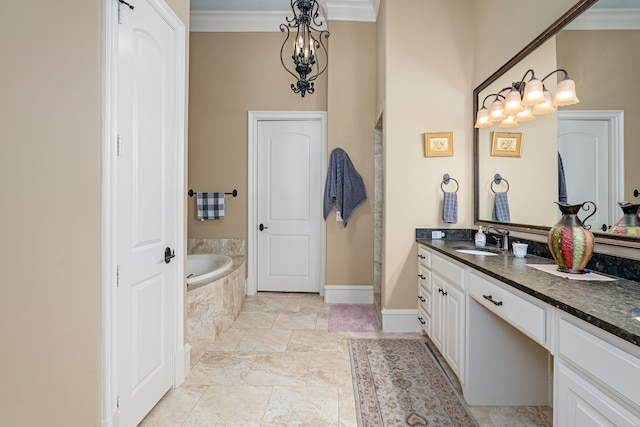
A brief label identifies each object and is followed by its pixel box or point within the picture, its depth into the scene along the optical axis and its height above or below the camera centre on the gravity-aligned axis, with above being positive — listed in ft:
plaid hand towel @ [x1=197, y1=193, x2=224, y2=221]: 12.57 +0.21
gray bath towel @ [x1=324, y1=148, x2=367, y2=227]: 11.89 +1.00
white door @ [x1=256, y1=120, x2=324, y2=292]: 13.11 +0.48
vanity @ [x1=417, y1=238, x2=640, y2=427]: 2.74 -1.52
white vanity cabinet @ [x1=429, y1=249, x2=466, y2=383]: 6.10 -2.14
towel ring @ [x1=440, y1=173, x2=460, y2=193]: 9.15 +0.98
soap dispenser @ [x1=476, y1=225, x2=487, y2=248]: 7.71 -0.67
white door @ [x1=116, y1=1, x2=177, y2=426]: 4.81 +0.05
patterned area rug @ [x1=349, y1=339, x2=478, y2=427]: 5.46 -3.61
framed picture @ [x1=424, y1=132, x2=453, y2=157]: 9.08 +2.00
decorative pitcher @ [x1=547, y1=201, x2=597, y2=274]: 4.51 -0.44
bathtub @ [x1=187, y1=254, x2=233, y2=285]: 12.03 -2.02
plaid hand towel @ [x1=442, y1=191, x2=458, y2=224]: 8.93 +0.12
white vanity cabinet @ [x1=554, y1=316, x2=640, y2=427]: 2.58 -1.56
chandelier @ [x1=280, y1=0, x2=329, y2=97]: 6.79 +3.79
